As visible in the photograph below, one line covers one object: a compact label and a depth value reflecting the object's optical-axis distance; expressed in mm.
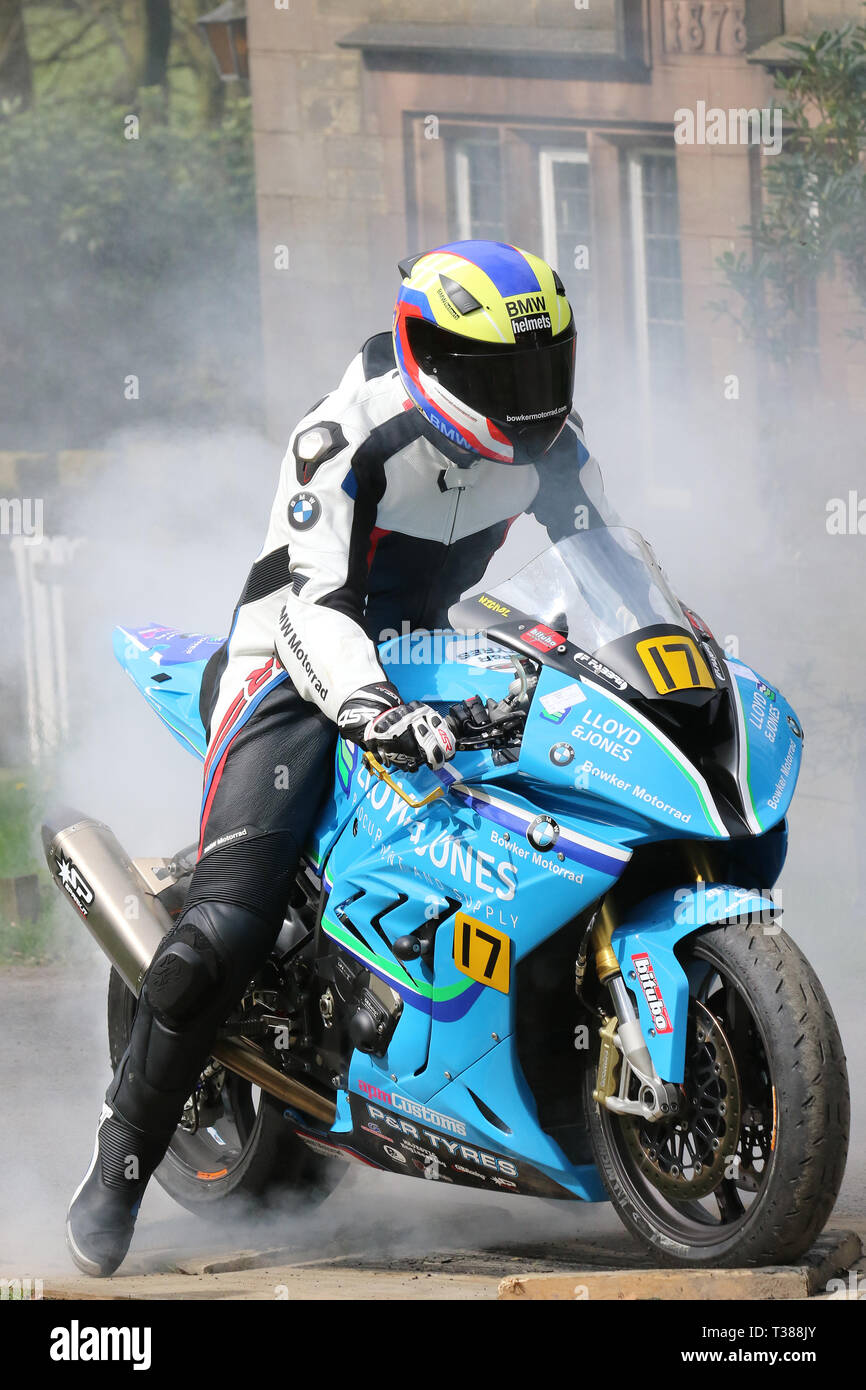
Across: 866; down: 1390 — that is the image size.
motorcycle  6469
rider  7258
